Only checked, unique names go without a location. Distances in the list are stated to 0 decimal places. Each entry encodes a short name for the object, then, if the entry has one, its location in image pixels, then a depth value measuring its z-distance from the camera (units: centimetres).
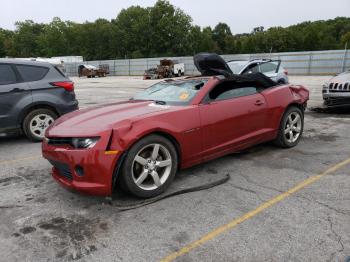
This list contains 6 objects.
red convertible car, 353
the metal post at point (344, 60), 3050
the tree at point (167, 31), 7200
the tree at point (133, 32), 7449
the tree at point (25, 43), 9788
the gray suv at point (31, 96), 637
